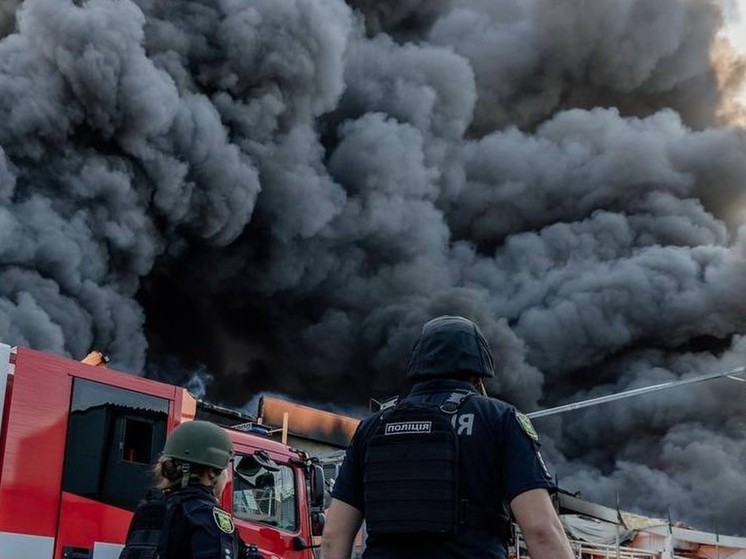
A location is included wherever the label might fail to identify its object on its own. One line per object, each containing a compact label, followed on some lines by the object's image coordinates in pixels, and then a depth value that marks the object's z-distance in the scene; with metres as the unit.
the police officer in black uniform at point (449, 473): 2.14
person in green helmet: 2.87
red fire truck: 5.55
